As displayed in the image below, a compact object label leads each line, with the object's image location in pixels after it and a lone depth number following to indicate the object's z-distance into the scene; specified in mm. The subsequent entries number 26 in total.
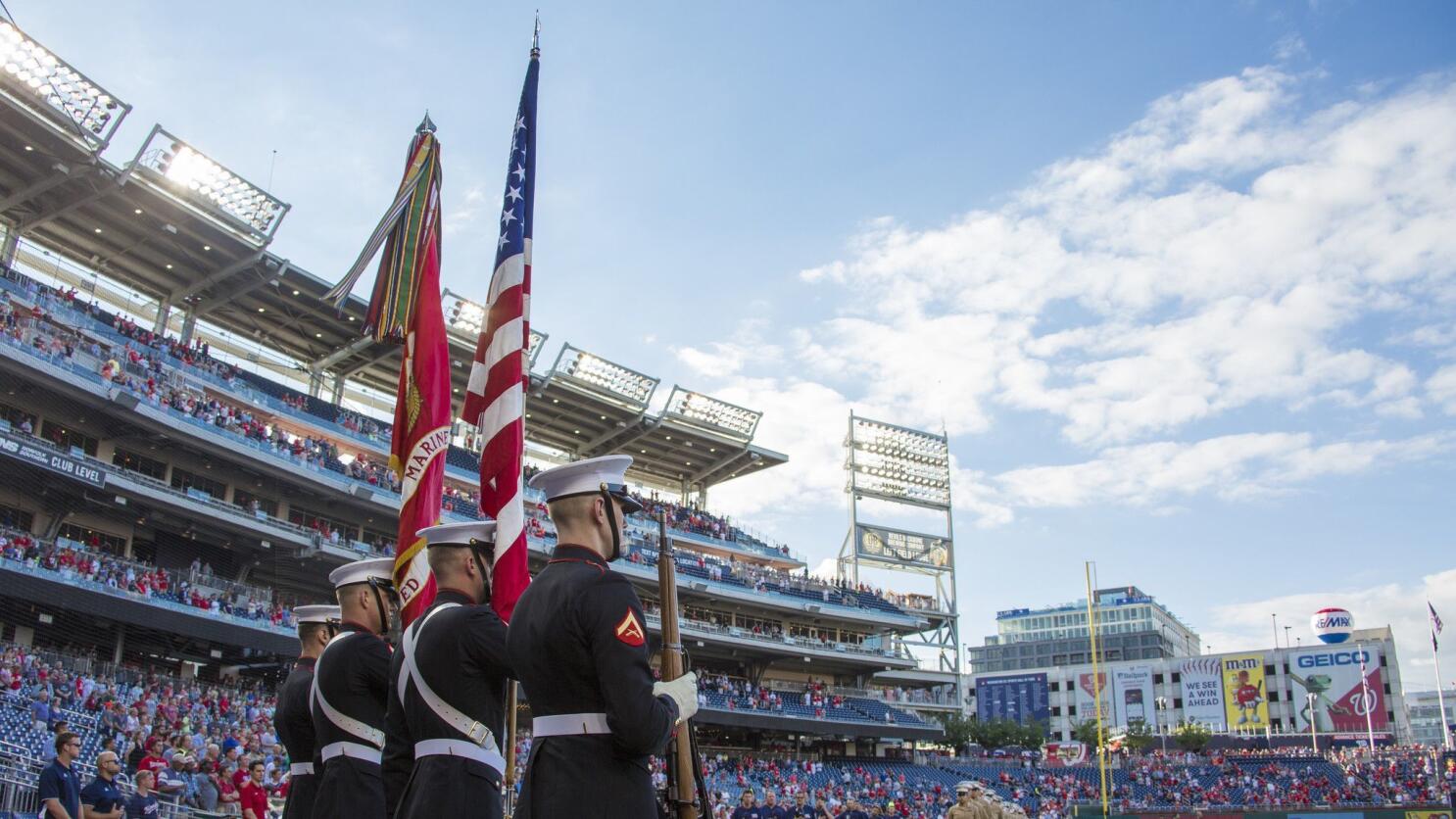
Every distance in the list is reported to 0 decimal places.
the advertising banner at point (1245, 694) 81312
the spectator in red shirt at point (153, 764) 11438
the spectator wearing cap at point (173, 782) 11734
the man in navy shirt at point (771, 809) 14172
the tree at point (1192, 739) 69625
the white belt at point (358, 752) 5574
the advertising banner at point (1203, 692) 84562
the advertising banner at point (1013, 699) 84750
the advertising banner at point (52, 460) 24453
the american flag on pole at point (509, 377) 5727
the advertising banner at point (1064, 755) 56594
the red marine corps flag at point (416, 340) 6699
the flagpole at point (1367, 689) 74919
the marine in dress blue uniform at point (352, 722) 5520
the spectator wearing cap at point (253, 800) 8898
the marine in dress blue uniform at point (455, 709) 4293
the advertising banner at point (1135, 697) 90000
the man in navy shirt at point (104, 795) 7621
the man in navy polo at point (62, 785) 7160
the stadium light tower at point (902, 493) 60406
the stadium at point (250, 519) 25531
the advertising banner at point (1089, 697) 93625
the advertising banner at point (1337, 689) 76562
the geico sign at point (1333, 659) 77875
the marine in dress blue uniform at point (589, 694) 3418
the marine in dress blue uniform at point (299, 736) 6180
